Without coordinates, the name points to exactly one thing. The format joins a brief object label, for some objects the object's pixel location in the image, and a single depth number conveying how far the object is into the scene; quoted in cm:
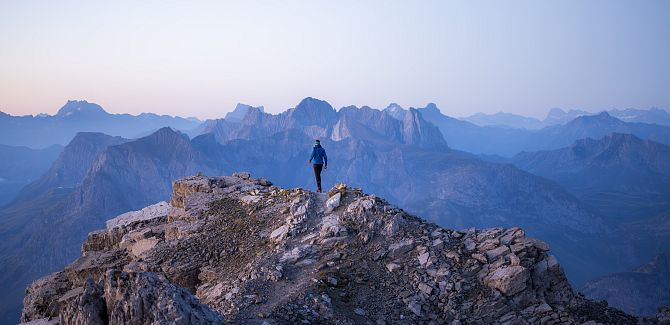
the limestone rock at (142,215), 2952
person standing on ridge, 2564
